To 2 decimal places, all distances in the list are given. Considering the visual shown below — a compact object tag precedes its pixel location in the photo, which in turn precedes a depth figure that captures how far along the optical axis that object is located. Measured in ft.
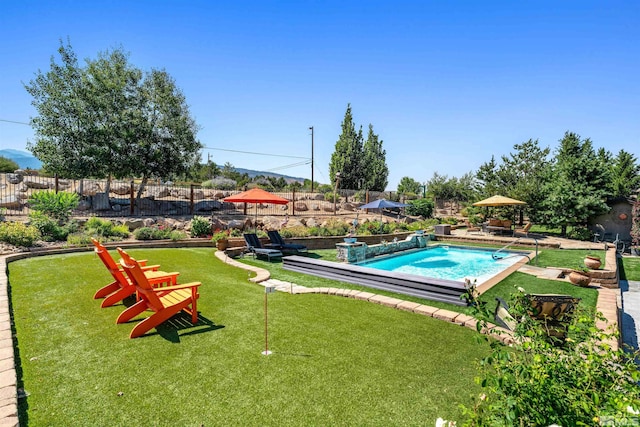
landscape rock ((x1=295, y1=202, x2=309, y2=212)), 68.73
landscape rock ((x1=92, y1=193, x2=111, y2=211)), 52.16
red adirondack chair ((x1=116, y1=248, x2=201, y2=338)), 13.03
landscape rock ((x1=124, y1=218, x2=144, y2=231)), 42.01
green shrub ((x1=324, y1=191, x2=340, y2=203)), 80.53
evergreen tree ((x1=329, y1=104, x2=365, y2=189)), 112.06
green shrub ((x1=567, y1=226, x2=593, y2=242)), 50.85
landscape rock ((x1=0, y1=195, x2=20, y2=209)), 43.34
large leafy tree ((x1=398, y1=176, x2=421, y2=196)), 152.12
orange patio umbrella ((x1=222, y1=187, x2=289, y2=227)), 34.04
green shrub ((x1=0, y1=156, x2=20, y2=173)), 70.96
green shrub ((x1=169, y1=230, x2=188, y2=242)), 36.08
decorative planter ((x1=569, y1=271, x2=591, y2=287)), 24.38
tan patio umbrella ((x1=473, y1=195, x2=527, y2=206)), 51.75
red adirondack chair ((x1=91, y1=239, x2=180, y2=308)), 16.16
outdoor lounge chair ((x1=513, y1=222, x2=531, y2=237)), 53.80
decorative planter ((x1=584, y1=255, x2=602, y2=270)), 25.98
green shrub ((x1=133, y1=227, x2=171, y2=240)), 35.63
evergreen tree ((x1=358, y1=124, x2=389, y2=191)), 116.16
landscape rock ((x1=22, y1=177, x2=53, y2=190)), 54.60
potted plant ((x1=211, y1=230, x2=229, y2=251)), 34.22
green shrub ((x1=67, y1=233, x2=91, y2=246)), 30.89
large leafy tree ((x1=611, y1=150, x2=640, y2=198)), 84.99
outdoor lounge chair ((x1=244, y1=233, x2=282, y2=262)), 32.51
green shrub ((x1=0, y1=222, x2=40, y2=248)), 27.45
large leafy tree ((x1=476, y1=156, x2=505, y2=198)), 83.82
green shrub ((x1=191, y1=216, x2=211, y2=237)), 38.88
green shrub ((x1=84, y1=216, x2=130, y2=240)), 34.84
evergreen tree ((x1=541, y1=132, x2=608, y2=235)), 50.01
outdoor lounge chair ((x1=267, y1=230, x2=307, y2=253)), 35.32
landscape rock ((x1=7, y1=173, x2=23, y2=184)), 57.11
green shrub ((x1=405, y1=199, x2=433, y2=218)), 76.79
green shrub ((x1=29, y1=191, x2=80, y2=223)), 36.24
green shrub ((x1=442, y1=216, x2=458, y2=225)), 72.66
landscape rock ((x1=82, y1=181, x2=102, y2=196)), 53.83
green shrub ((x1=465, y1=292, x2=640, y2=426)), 4.46
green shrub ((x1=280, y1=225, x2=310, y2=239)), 42.12
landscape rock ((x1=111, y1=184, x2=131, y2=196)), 59.11
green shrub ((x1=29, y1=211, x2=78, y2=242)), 31.35
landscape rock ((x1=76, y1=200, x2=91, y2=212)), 50.80
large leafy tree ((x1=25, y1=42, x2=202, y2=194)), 50.08
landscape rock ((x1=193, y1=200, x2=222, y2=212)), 58.33
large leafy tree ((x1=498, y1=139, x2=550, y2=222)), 83.46
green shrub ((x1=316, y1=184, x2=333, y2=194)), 102.65
